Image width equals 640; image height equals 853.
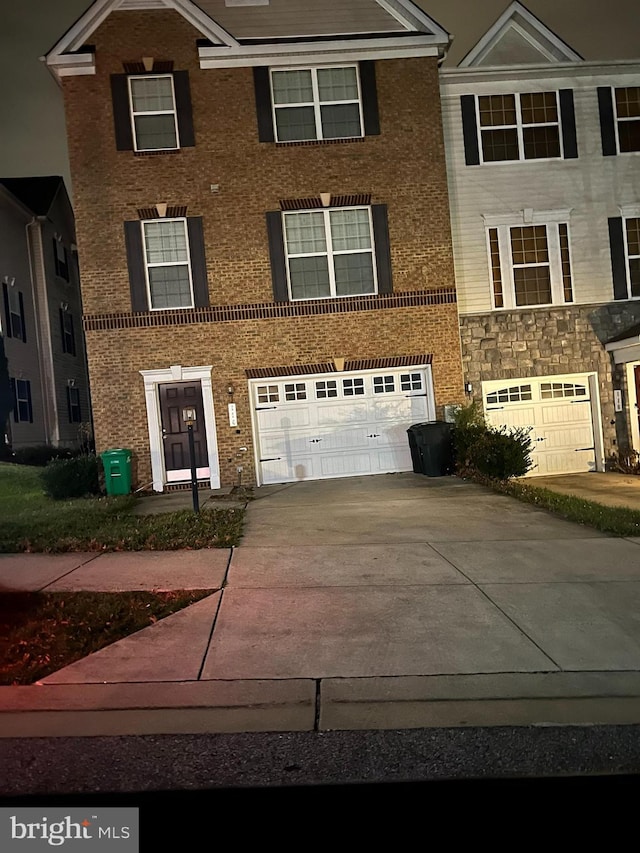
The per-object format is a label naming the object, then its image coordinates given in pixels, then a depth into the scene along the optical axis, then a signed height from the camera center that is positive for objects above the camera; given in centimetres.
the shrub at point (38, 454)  2097 -45
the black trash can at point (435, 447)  1493 -82
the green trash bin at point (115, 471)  1488 -77
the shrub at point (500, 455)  1385 -102
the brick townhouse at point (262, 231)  1541 +401
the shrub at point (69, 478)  1448 -82
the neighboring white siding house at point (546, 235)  1653 +367
